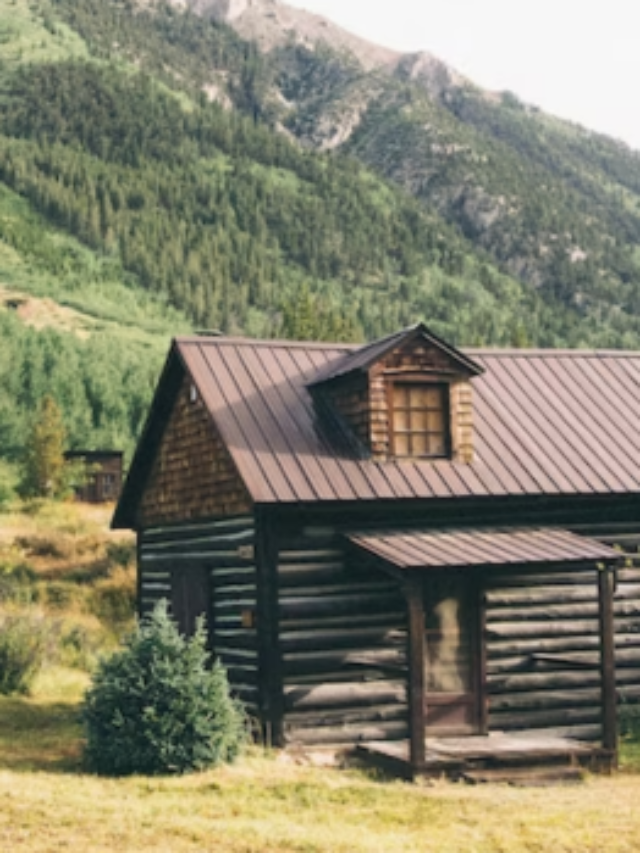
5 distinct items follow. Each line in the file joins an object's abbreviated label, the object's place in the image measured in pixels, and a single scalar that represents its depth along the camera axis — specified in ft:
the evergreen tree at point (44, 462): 189.67
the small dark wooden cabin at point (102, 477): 213.66
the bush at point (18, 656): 72.43
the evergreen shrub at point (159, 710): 51.70
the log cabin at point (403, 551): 59.47
